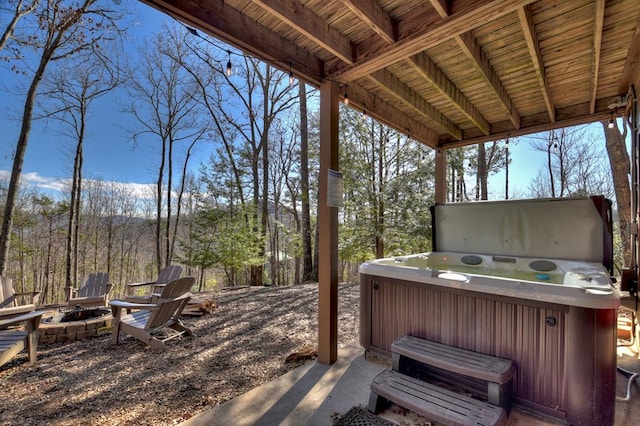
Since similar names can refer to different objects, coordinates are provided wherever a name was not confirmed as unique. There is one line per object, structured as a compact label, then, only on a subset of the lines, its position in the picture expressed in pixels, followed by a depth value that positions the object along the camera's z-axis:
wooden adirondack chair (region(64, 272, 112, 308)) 4.39
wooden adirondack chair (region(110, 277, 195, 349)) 2.96
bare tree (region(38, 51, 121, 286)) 6.58
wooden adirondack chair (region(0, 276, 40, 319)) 3.10
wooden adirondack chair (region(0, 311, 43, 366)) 2.41
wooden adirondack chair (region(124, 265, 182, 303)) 4.20
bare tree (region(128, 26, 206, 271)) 8.52
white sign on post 2.51
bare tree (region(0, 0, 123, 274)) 4.68
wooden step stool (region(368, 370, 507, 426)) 1.48
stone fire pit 3.14
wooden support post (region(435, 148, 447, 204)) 4.58
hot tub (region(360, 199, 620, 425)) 1.53
